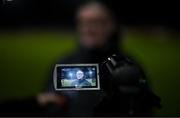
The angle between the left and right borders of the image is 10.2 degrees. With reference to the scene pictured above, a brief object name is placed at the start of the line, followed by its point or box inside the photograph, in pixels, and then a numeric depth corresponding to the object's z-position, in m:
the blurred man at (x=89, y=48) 1.74
